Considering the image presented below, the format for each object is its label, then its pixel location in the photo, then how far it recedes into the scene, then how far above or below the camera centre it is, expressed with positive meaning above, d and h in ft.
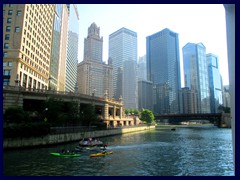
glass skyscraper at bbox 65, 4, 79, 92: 540.35 +168.06
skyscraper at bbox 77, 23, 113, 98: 635.25 +91.48
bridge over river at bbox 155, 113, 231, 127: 392.06 -11.85
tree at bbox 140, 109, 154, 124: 395.96 -9.82
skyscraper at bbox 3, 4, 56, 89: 204.09 +70.48
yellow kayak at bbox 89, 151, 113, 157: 96.81 -19.73
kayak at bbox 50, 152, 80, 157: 92.94 -19.19
